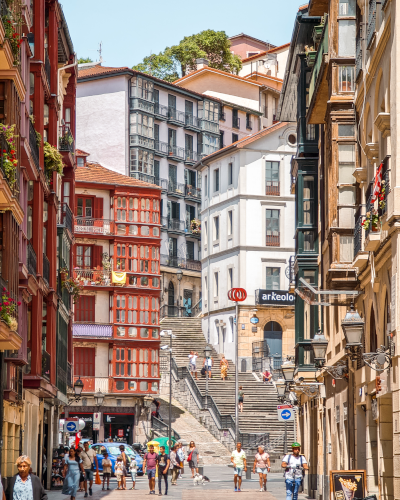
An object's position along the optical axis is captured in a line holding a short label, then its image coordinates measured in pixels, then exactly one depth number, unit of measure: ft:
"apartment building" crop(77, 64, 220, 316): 275.59
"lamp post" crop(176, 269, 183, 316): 282.97
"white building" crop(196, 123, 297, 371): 245.45
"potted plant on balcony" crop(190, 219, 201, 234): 298.23
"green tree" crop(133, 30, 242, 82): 331.77
